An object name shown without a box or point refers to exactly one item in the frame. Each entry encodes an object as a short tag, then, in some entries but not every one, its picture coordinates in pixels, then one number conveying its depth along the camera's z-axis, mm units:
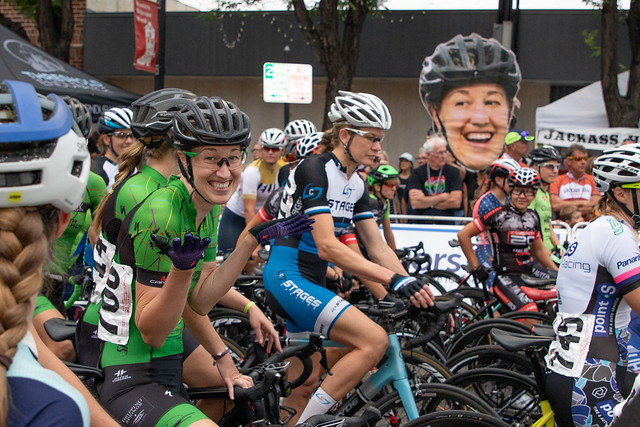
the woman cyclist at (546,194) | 8422
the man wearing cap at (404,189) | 11969
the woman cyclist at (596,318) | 3363
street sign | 11969
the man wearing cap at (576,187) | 10898
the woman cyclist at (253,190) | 8828
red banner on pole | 15266
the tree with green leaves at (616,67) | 14531
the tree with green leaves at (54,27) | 18156
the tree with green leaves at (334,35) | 15117
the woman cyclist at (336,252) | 4215
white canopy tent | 13945
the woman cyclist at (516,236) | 7105
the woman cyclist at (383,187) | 8531
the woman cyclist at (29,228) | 1365
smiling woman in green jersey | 2740
